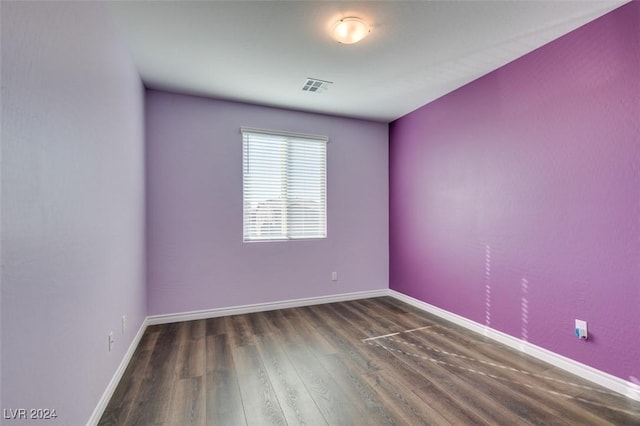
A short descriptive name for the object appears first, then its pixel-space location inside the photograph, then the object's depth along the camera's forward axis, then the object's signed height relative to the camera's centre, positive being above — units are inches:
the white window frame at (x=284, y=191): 139.9 +10.8
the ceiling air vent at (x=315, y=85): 116.8 +54.4
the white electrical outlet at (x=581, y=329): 82.9 -35.8
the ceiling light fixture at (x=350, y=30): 80.2 +53.8
